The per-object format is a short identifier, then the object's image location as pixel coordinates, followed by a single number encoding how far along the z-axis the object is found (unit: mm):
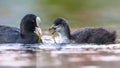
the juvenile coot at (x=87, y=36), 20516
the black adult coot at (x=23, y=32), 19891
